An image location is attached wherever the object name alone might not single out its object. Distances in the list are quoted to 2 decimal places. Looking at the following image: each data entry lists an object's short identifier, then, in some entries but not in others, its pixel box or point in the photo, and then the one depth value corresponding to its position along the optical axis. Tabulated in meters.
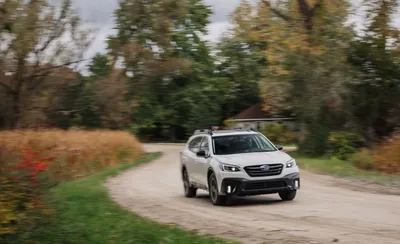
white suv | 15.63
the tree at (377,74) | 33.75
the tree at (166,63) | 22.81
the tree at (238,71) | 73.31
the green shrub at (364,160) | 25.79
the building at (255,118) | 70.62
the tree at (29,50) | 24.12
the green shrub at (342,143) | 33.66
